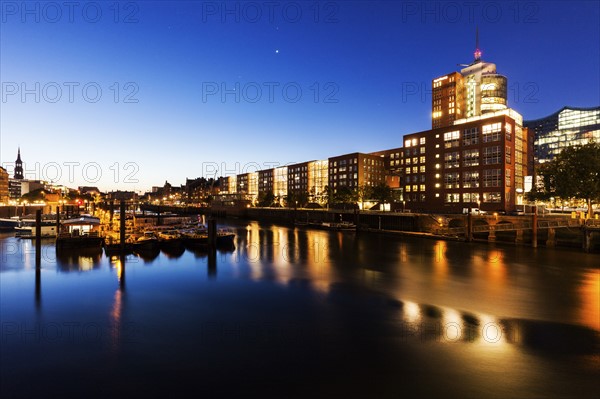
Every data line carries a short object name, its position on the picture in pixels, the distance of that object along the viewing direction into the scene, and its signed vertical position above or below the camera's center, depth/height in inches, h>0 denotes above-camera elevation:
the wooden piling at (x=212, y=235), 1786.4 -206.2
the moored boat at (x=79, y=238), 1742.1 -219.4
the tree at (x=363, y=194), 4600.1 +64.1
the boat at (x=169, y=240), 1822.1 -237.9
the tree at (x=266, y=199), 6668.3 -10.7
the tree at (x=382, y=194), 4101.9 +57.5
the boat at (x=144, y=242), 1706.4 -232.2
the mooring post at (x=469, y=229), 2057.3 -195.8
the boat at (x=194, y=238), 1884.8 -235.0
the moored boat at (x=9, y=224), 2734.7 -220.7
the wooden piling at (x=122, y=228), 1509.0 -148.0
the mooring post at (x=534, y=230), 1843.0 -185.8
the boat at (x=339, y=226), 2995.3 -267.2
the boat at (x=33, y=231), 2252.3 -242.6
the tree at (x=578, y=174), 2202.6 +174.5
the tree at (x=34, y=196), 4708.7 +37.5
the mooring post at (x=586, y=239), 1700.3 -214.6
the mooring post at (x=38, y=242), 1345.1 -187.1
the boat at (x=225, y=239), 2026.3 -260.0
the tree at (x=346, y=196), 4669.3 +36.2
